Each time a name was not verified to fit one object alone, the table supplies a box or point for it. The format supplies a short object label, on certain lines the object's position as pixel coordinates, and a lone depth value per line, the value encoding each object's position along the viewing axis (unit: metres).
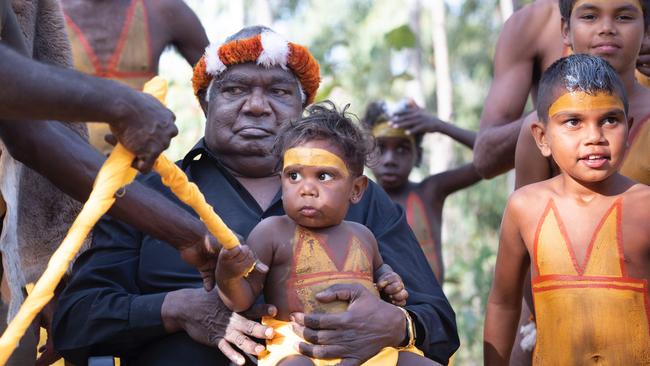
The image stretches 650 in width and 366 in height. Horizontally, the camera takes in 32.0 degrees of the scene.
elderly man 3.87
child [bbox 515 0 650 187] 4.34
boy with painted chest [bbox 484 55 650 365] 3.88
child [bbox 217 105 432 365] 3.83
